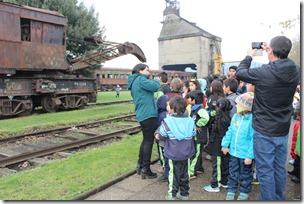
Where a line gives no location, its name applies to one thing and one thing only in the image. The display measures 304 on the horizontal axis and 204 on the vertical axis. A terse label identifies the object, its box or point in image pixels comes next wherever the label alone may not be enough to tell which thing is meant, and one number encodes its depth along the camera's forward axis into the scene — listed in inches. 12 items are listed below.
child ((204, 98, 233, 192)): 166.1
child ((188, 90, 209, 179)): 186.7
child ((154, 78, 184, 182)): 193.3
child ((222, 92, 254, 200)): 147.6
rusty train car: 509.0
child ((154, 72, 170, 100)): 215.1
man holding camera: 125.4
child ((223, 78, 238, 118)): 177.8
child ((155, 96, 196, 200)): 151.8
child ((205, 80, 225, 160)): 189.8
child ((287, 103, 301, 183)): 183.0
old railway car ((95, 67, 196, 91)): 1621.6
